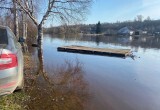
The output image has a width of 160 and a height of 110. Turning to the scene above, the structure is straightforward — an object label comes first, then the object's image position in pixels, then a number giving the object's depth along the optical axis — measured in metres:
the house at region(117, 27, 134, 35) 54.79
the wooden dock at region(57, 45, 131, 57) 10.30
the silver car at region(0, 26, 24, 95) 1.77
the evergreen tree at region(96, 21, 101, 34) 54.50
